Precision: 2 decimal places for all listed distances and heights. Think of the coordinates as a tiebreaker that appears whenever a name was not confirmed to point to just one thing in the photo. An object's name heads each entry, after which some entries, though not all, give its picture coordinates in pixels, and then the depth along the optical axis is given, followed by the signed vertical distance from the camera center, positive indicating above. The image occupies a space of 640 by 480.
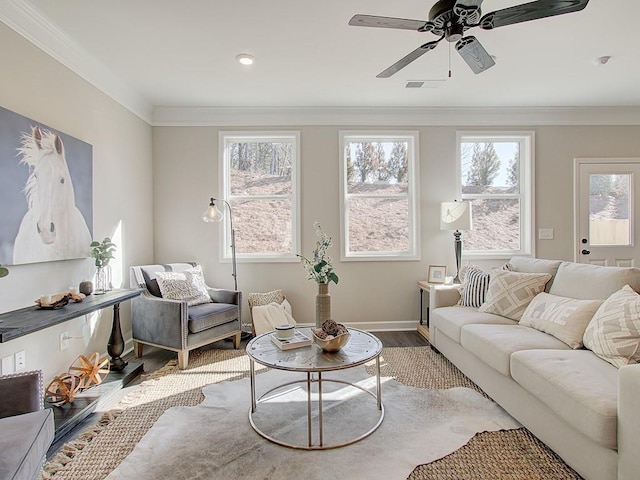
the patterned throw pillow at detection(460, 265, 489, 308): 3.17 -0.49
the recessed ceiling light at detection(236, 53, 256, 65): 2.90 +1.47
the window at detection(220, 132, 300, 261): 4.32 +0.50
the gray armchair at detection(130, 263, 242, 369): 3.06 -0.75
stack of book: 2.21 -0.68
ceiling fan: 1.66 +1.08
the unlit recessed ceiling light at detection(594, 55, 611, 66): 3.02 +1.49
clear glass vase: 2.86 -0.37
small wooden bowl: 2.10 -0.64
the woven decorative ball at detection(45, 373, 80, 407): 2.25 -0.98
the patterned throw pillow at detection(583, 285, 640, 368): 1.82 -0.52
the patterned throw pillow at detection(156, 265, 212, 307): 3.36 -0.49
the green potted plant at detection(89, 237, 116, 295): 2.83 -0.17
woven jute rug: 1.74 -1.15
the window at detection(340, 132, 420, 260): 4.35 +0.47
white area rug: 1.75 -1.14
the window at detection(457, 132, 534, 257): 4.42 +0.52
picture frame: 4.16 -0.47
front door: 4.32 +0.29
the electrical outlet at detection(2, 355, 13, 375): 2.10 -0.76
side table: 3.79 -0.91
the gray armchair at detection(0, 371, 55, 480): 1.20 -0.72
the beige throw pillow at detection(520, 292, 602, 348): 2.18 -0.55
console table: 1.84 -0.46
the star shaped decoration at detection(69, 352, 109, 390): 2.45 -0.94
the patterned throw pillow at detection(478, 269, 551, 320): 2.77 -0.46
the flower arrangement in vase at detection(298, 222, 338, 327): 2.38 -0.29
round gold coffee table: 1.92 -0.71
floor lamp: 3.69 +0.16
